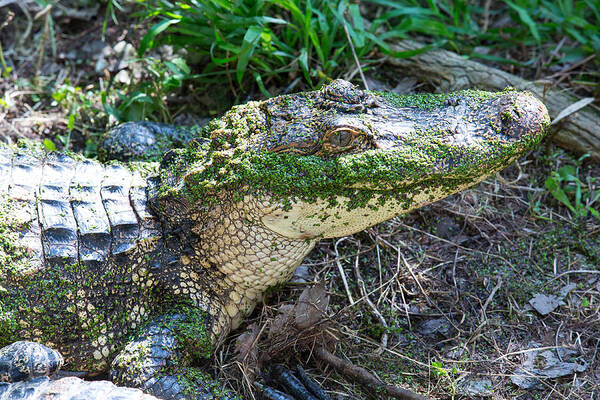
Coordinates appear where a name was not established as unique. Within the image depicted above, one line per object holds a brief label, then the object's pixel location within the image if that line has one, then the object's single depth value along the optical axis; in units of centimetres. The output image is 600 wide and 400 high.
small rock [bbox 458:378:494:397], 285
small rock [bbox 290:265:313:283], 335
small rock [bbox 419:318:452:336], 320
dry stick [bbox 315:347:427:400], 276
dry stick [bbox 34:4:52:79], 451
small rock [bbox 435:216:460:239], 367
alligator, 252
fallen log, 390
